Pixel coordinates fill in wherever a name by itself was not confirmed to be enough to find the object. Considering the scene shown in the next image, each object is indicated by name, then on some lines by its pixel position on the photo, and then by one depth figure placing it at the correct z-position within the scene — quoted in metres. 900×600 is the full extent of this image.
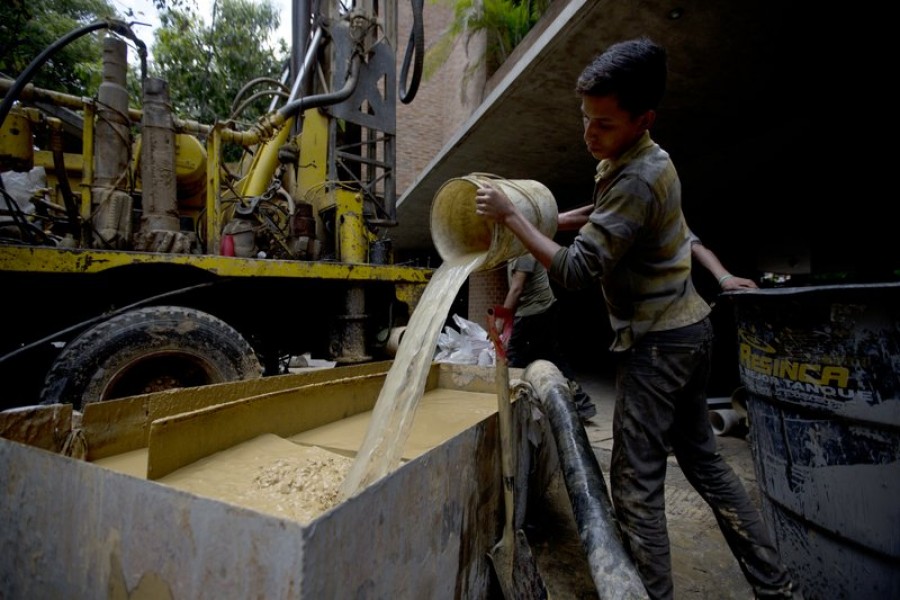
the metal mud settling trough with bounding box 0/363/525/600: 0.85
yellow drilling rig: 2.89
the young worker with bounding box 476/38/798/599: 1.49
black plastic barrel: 1.39
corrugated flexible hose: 1.28
